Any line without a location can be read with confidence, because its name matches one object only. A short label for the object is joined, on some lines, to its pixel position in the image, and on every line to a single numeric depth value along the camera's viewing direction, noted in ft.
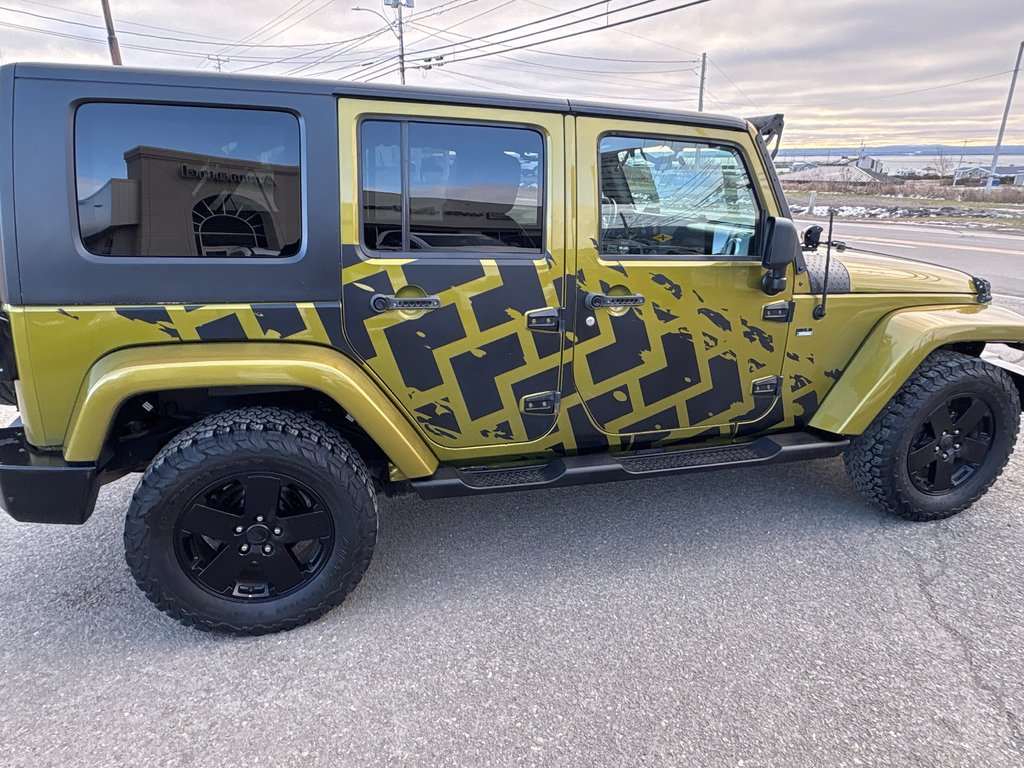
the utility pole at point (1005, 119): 111.04
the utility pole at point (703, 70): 133.86
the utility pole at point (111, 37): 59.98
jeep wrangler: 6.99
